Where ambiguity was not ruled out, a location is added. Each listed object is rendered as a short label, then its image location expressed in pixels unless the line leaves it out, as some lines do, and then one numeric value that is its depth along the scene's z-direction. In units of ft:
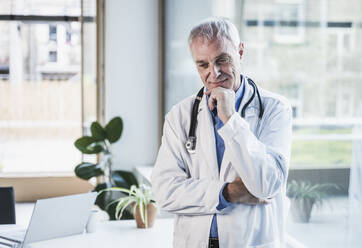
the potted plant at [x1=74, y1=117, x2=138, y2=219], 15.15
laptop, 7.69
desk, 8.11
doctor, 5.44
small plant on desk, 9.21
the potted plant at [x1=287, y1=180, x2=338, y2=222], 7.43
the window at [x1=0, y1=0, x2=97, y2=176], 18.10
